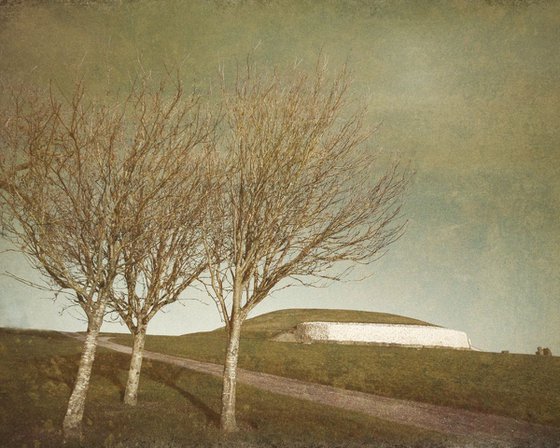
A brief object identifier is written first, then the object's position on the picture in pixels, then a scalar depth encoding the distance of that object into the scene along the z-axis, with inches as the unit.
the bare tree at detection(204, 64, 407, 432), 471.8
